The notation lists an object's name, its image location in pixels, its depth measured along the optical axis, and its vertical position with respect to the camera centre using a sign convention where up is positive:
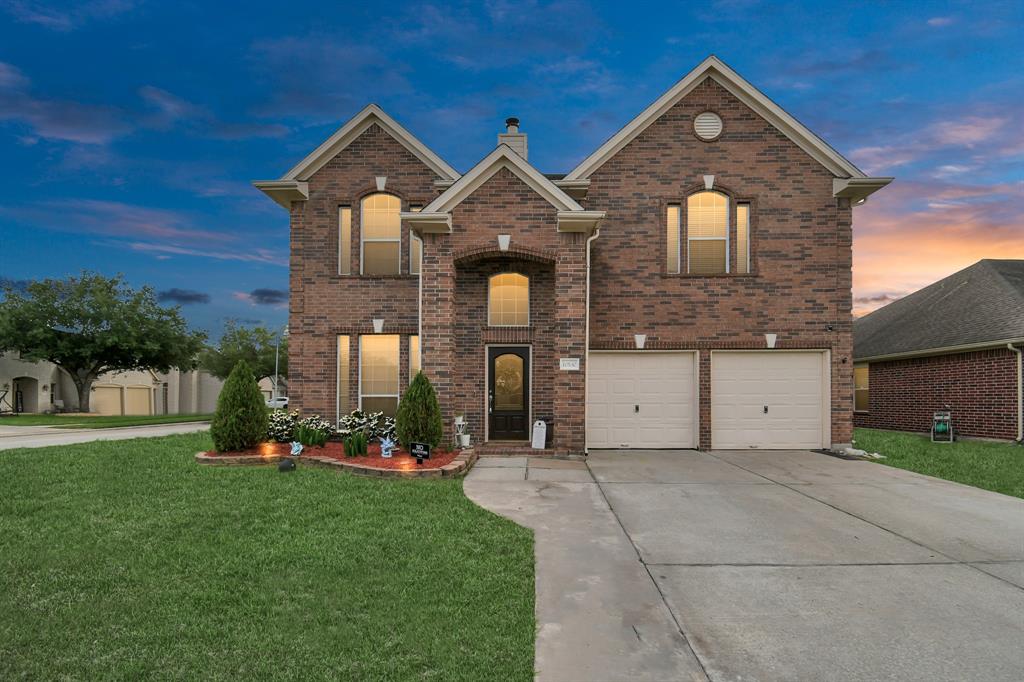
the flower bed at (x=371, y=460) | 8.65 -1.89
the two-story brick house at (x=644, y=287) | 12.18 +1.61
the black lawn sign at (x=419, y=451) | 8.88 -1.62
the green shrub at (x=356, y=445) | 9.91 -1.70
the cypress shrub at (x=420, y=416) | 9.67 -1.13
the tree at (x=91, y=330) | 28.14 +1.35
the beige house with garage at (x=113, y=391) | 29.45 -2.49
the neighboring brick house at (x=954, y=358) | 14.43 -0.05
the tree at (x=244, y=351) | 36.94 +0.23
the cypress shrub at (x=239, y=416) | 9.80 -1.17
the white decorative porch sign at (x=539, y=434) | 11.41 -1.71
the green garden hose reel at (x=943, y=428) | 14.98 -2.03
